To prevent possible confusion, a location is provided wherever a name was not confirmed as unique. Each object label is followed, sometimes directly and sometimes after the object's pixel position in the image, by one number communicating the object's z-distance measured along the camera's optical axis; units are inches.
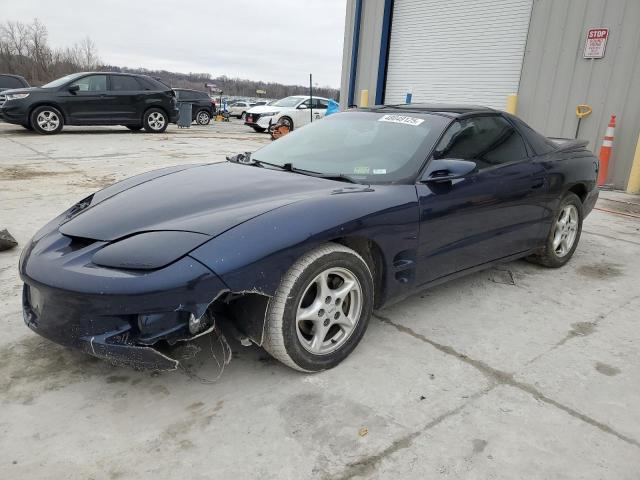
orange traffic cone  309.7
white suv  699.4
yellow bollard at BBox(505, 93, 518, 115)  370.6
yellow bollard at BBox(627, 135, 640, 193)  305.7
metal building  313.6
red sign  315.6
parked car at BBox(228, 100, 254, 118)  1245.8
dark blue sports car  76.9
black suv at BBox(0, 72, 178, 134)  449.4
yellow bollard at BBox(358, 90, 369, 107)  495.8
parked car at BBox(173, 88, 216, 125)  799.1
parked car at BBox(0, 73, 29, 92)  590.4
